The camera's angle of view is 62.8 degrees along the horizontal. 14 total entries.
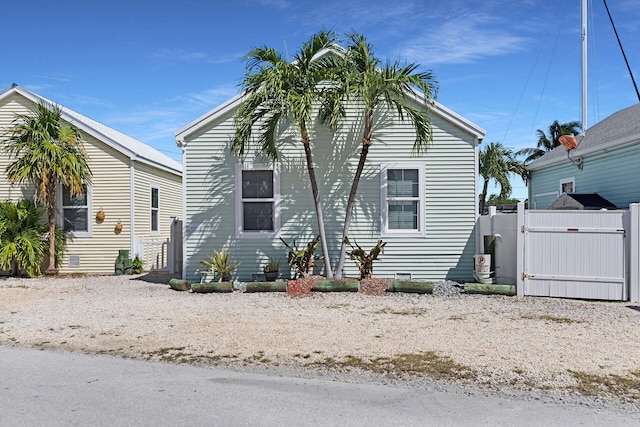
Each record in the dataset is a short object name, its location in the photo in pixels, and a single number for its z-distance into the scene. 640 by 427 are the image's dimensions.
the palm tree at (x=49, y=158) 13.56
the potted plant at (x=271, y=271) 12.16
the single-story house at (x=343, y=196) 12.55
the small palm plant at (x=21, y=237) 13.53
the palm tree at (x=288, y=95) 10.80
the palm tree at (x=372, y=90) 10.88
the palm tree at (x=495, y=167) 34.53
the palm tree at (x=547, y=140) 41.91
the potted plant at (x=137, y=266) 15.05
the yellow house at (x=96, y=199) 14.91
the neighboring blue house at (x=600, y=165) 13.41
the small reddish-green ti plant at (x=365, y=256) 12.00
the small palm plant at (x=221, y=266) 11.98
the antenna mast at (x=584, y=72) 18.02
